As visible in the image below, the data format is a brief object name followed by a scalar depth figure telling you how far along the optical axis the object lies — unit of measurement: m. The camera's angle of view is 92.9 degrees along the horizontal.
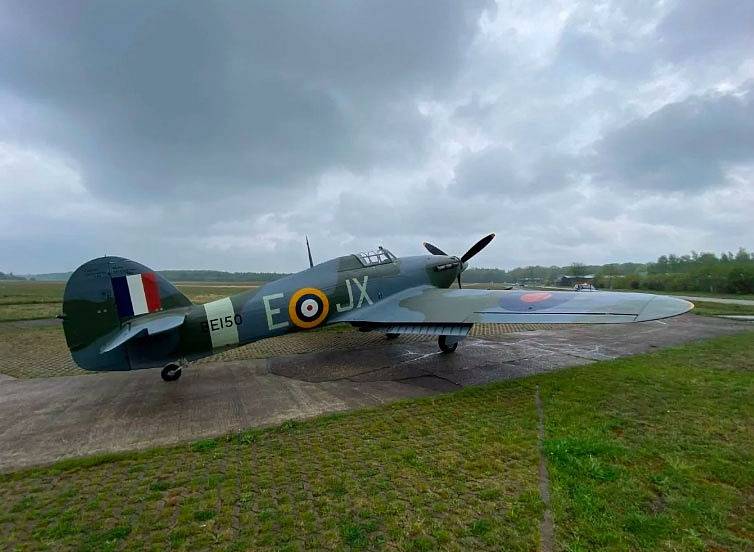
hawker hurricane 6.36
